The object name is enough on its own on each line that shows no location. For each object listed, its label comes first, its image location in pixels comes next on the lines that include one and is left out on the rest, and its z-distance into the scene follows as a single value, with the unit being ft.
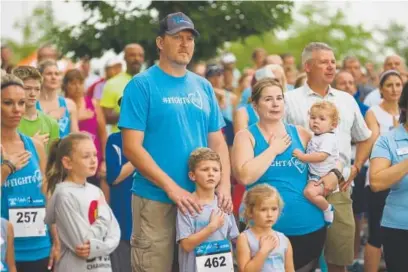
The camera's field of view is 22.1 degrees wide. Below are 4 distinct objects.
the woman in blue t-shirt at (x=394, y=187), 25.35
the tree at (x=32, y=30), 160.35
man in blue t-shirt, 22.66
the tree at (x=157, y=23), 55.47
